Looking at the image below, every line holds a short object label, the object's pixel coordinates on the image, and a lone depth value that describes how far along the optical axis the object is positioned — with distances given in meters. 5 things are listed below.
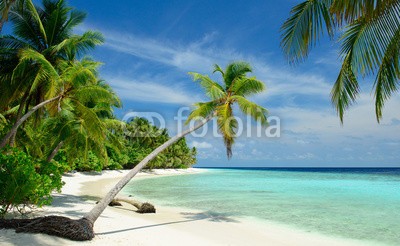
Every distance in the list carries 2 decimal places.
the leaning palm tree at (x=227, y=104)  10.27
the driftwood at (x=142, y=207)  12.83
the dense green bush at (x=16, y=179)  7.39
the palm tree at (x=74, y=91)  9.36
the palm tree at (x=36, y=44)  10.24
